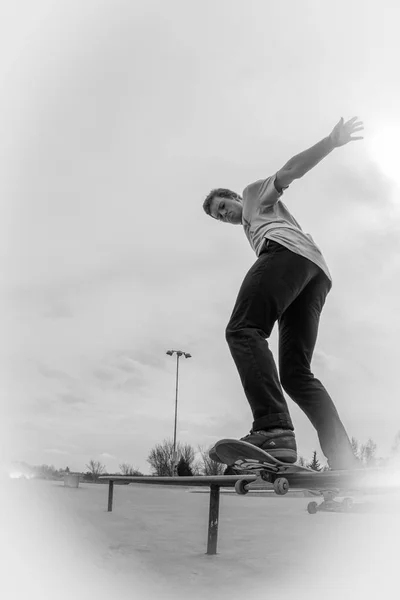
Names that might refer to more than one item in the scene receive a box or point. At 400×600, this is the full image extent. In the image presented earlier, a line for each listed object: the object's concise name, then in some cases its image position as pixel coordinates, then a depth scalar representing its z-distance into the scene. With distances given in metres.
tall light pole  18.43
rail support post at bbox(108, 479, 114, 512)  4.71
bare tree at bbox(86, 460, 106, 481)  26.82
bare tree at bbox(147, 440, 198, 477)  30.08
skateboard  1.88
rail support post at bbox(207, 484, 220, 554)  3.03
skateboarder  2.03
